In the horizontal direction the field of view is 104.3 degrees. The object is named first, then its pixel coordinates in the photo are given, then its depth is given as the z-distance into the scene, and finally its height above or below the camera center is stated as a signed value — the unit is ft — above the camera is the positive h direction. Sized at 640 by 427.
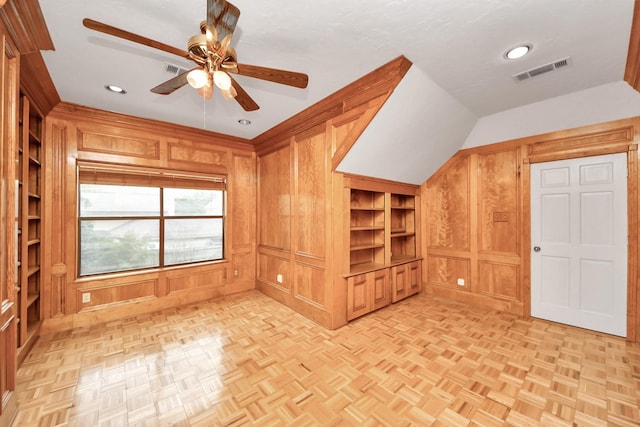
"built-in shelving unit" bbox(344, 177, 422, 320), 10.82 -1.85
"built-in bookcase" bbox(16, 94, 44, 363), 7.91 -0.40
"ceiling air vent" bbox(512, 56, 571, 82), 7.62 +4.68
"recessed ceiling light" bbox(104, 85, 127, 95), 8.65 +4.47
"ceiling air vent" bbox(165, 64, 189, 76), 7.45 +4.46
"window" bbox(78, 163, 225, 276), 10.85 -0.19
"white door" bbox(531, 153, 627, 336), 9.21 -1.14
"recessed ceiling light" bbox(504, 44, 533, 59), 6.91 +4.65
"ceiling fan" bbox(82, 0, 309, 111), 4.34 +3.21
